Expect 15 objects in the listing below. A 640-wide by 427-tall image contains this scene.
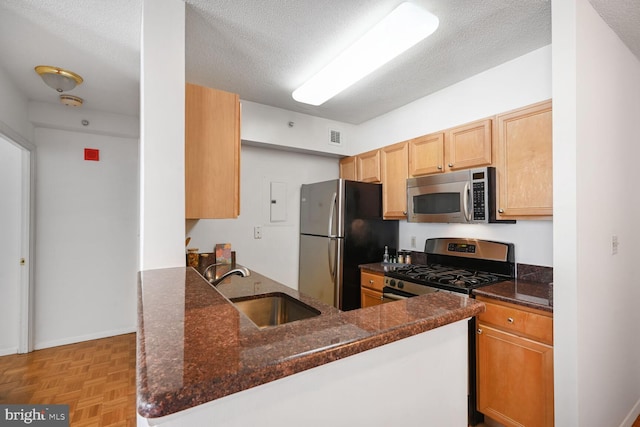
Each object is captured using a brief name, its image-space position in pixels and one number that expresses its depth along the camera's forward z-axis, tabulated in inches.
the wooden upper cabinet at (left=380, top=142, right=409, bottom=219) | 114.7
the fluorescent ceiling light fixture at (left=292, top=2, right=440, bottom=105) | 62.2
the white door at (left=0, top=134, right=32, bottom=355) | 115.6
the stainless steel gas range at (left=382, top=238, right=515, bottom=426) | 79.8
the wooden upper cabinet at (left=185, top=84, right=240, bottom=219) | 68.2
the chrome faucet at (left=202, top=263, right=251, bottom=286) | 65.9
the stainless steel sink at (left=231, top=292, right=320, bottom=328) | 63.8
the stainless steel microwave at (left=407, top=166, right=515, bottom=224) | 88.3
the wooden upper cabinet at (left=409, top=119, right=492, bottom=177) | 90.2
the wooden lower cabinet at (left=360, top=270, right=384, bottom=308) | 107.2
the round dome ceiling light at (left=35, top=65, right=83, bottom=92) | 91.4
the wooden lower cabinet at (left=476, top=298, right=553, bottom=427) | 65.7
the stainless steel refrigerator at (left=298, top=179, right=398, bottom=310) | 114.7
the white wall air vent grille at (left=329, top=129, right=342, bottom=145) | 137.7
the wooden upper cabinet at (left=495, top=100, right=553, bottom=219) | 76.5
